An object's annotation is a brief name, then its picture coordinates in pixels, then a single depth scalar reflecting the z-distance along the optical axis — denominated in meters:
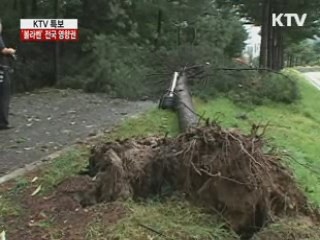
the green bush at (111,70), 15.17
